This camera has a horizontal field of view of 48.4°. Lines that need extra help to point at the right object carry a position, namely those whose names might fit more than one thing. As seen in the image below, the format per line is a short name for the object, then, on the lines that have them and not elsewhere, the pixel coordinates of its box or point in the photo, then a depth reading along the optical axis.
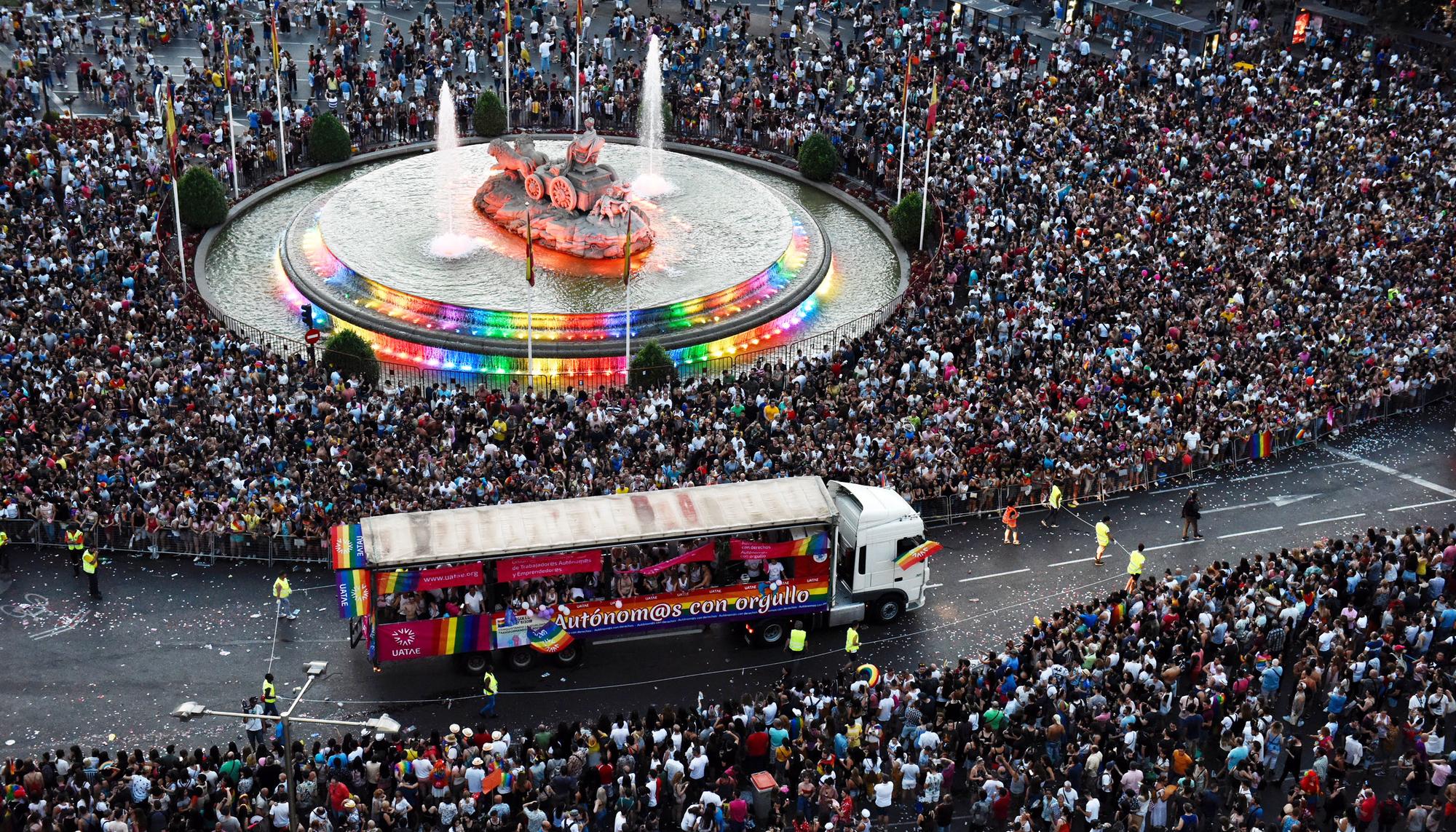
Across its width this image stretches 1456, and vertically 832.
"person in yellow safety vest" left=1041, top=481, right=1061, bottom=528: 38.25
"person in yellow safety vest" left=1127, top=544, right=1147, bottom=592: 35.19
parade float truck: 30.25
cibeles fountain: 46.03
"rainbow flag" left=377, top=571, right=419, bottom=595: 29.88
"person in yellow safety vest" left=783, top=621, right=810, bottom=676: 32.59
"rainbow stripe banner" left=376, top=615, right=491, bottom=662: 30.69
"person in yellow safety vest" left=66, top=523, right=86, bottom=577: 33.88
